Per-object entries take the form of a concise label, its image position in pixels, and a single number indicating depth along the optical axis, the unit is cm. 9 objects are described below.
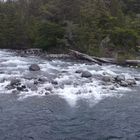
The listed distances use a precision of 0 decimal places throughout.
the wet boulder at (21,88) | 1179
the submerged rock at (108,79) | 1352
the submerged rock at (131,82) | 1327
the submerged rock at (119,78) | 1363
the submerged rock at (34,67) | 1547
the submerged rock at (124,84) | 1291
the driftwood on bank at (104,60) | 1879
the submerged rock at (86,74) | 1425
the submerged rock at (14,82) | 1232
